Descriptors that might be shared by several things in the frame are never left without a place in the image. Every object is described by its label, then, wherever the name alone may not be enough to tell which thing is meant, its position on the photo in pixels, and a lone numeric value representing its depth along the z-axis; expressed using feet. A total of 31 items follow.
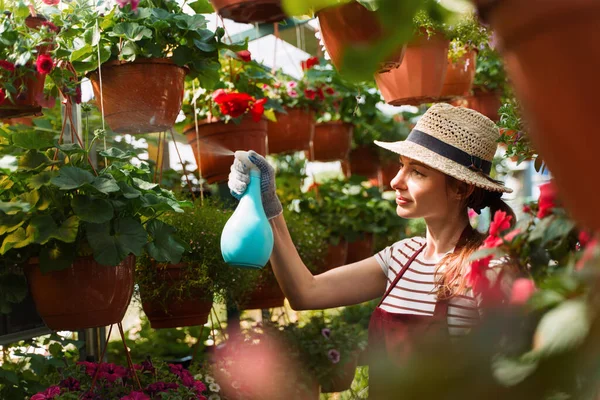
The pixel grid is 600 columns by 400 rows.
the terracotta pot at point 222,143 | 8.44
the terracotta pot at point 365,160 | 13.65
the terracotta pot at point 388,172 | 13.74
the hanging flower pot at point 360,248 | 11.37
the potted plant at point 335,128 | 11.38
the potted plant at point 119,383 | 6.15
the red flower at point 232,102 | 8.11
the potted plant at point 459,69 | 8.13
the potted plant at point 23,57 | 6.41
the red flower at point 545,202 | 2.00
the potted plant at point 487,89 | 10.46
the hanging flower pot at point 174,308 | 6.73
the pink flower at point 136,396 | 6.03
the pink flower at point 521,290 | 1.32
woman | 5.86
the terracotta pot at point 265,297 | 8.64
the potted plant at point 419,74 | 7.18
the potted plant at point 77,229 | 5.37
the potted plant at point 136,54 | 6.16
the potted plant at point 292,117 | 10.12
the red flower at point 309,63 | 10.36
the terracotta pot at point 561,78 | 1.04
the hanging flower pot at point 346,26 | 4.38
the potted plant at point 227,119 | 8.22
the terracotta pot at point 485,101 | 10.61
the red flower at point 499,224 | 2.24
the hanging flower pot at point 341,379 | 10.86
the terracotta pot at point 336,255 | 10.75
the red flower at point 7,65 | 6.40
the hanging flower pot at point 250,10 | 4.71
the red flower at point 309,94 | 10.14
